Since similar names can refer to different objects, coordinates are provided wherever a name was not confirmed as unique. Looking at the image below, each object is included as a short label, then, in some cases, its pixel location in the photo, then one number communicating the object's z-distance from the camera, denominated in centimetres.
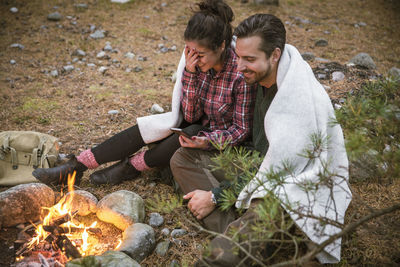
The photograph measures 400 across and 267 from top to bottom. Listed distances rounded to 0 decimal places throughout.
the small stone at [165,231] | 276
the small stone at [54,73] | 553
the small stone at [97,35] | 670
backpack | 332
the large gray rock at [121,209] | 277
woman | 285
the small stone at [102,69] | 571
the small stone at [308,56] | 549
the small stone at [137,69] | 584
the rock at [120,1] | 806
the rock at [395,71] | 464
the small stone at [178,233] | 274
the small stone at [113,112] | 458
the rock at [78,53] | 613
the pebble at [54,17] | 711
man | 223
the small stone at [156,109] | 455
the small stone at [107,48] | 636
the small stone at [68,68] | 570
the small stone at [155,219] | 287
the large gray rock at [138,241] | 243
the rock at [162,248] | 257
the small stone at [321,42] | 655
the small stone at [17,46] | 621
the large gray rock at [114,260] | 207
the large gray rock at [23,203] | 258
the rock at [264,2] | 809
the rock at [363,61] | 530
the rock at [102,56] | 611
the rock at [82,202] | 287
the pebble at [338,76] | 483
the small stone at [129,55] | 620
